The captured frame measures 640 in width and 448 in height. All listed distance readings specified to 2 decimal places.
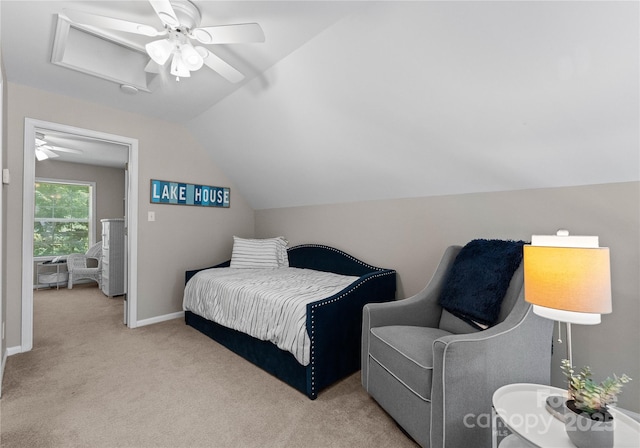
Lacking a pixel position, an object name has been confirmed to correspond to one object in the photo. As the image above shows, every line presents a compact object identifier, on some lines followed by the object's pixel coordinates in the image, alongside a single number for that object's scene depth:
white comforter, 2.01
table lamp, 1.12
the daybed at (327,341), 1.93
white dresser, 4.64
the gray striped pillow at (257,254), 3.57
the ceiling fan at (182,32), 1.52
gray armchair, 1.29
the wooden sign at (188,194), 3.45
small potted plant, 0.92
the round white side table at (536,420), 0.98
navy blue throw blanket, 1.70
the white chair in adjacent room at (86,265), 5.25
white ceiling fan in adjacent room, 4.07
